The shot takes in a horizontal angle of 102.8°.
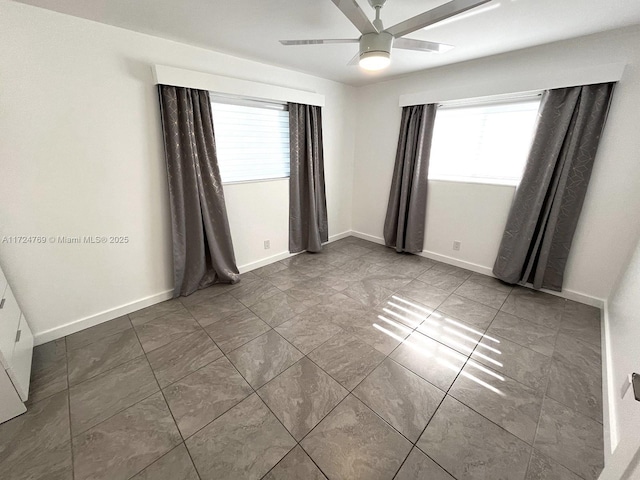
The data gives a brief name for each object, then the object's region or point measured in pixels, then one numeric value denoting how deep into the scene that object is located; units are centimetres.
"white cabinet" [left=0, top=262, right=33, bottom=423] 131
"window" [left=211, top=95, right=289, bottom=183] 254
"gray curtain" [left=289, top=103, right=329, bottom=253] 304
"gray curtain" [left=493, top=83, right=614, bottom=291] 210
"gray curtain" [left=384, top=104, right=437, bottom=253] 306
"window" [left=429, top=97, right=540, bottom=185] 253
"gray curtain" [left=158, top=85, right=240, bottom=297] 212
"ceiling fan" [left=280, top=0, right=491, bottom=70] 117
